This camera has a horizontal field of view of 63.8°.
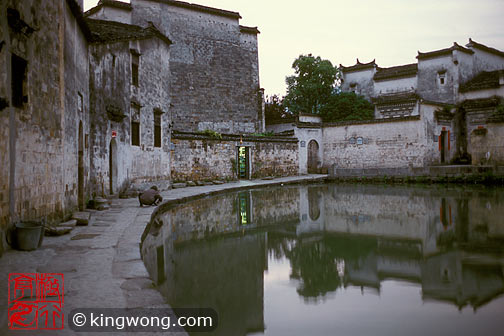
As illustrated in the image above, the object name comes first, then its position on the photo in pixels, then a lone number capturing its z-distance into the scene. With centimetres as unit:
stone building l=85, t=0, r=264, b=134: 2619
